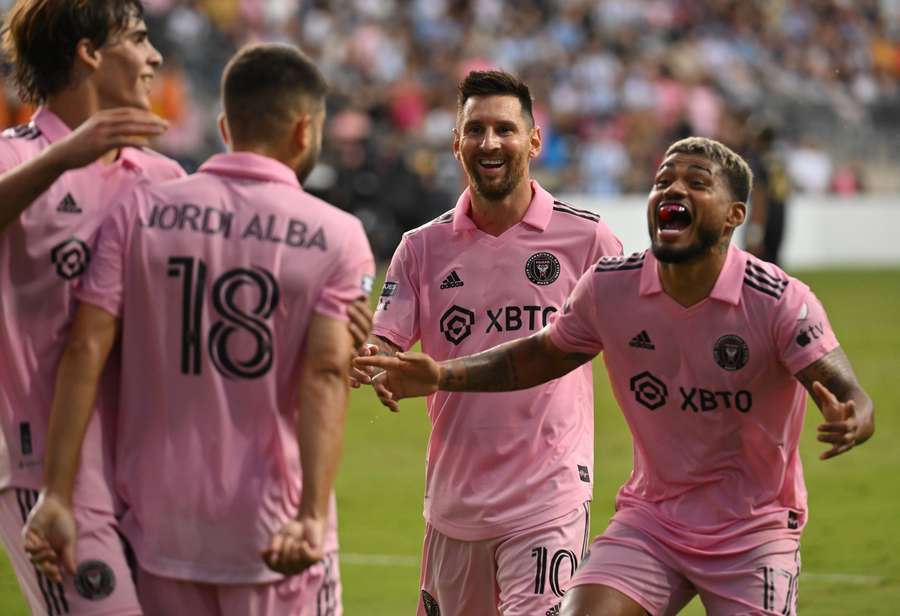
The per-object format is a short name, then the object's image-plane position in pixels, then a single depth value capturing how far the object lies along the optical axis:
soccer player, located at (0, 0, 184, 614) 9.37
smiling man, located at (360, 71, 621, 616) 13.52
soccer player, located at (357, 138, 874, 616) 11.56
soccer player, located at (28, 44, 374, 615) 9.19
